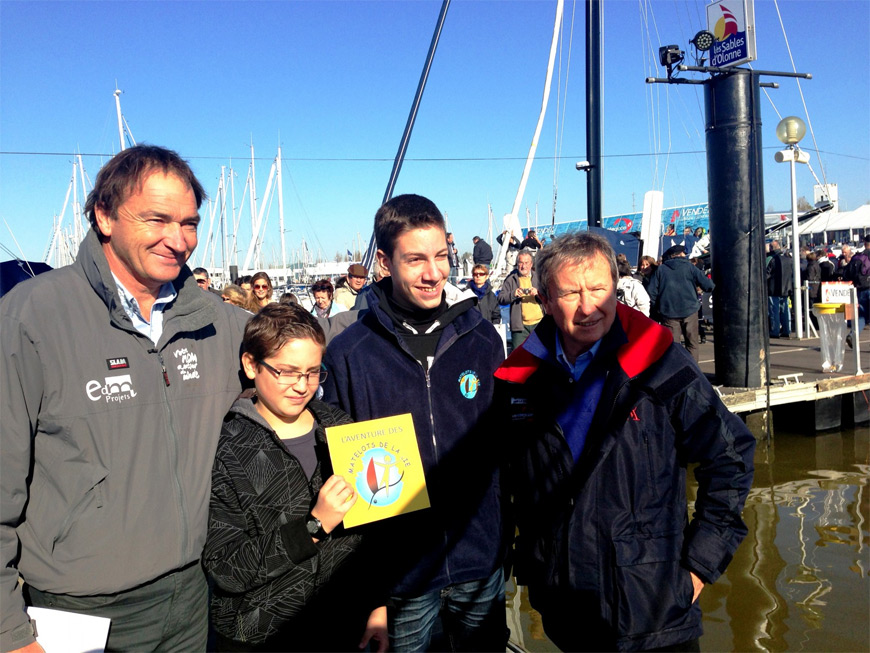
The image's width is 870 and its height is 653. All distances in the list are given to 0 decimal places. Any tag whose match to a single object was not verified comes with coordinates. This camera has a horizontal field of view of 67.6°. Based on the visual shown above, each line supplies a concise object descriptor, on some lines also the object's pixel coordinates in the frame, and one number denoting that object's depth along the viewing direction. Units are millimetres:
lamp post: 14133
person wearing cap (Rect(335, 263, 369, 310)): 9555
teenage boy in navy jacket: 2572
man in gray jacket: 1977
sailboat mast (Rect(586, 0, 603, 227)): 14664
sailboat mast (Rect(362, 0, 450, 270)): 13539
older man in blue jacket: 2289
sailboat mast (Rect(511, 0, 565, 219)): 15164
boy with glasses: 2252
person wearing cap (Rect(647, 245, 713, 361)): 11195
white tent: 54125
